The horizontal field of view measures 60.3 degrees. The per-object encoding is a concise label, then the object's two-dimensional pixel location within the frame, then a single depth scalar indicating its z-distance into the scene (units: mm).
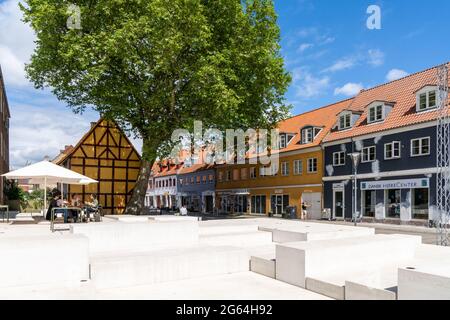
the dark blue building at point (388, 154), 24312
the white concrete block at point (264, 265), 9318
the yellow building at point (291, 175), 33219
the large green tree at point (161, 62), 19625
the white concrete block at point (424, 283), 5461
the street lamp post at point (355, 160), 24016
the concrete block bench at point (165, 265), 7988
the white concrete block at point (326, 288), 7324
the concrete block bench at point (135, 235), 11367
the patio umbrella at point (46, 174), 13809
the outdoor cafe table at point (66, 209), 11829
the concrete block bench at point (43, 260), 7555
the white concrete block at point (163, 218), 16130
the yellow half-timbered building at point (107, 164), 27609
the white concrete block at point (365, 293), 6395
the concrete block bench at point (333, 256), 8383
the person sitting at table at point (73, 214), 14628
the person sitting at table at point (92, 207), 15981
